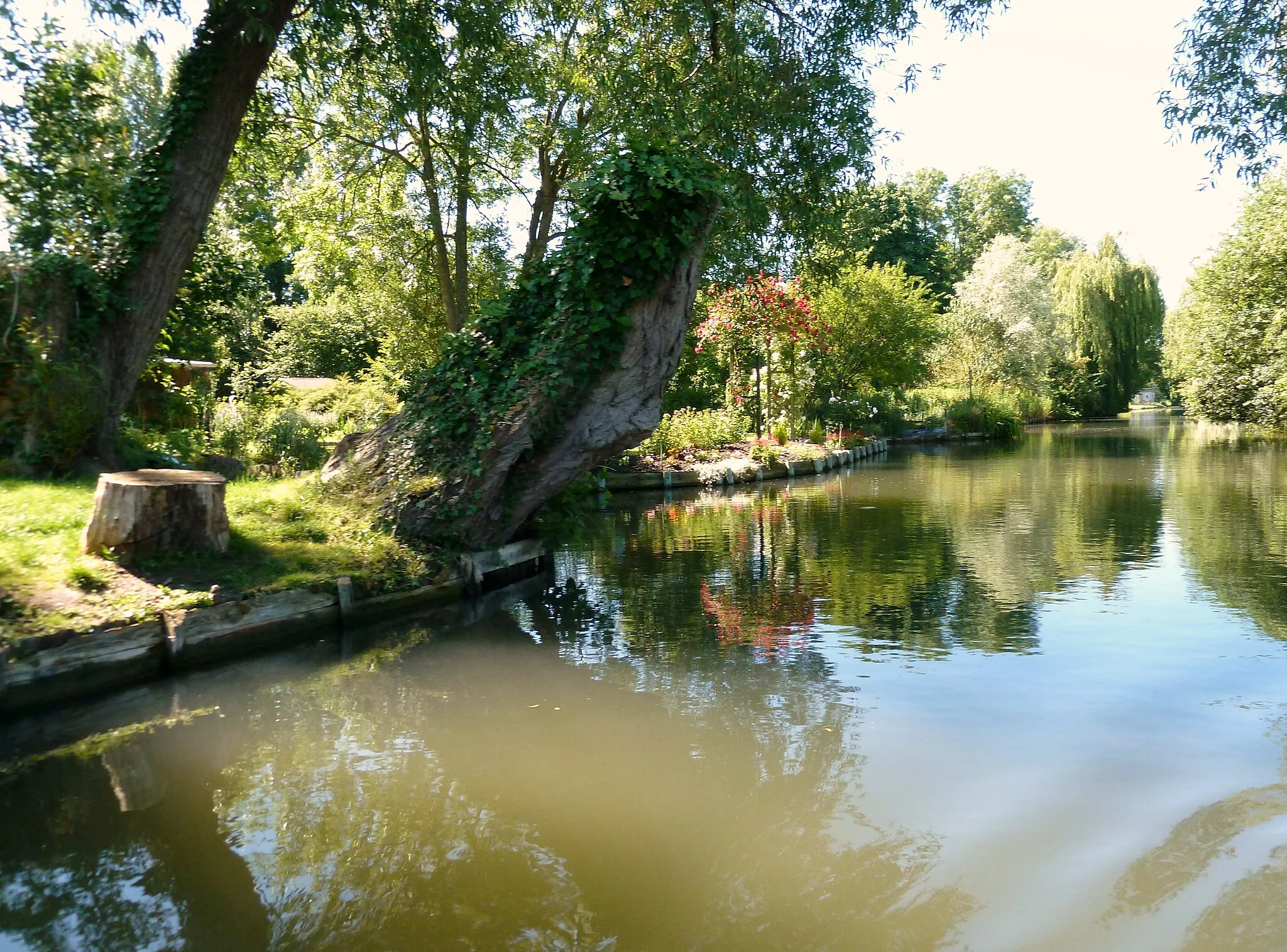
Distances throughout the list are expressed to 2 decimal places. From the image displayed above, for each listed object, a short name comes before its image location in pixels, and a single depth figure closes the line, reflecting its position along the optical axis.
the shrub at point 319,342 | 28.33
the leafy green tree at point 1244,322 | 29.52
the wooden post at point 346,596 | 8.40
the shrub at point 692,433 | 22.66
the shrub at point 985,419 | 38.38
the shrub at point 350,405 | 17.47
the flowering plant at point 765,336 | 24.73
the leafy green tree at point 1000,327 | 44.25
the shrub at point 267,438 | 14.30
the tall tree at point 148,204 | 9.91
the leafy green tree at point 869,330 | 31.55
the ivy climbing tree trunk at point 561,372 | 9.16
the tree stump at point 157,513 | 7.30
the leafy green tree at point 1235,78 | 8.96
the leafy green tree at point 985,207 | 63.66
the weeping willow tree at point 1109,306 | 47.56
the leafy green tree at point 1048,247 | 57.16
